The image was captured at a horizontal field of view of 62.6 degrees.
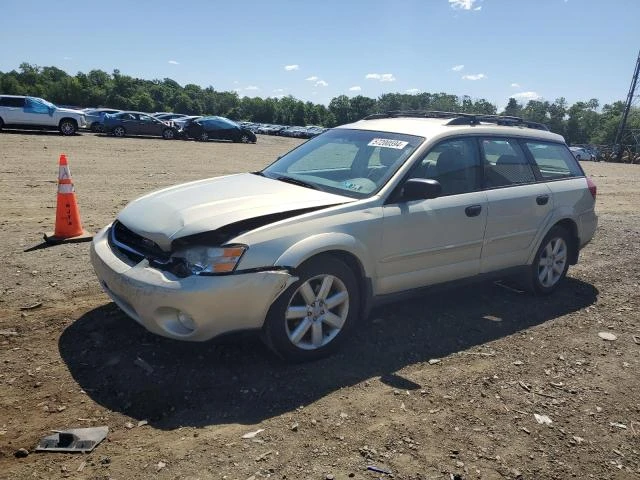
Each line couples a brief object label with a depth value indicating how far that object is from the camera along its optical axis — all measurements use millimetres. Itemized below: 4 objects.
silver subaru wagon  3379
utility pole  48781
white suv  22984
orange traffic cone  6105
